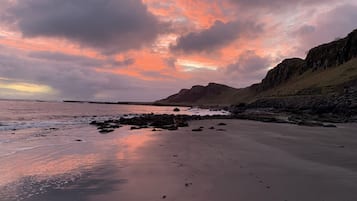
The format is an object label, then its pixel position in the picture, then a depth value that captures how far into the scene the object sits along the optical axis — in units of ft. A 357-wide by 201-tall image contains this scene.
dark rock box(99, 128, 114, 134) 73.77
